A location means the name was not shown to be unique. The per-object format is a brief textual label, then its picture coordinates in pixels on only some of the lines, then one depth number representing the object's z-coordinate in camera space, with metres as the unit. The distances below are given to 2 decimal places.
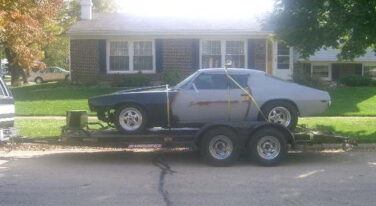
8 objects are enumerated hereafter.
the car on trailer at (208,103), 10.79
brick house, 26.81
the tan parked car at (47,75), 50.09
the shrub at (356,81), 25.97
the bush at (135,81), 25.73
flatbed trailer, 10.22
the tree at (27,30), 26.67
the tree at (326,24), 13.41
